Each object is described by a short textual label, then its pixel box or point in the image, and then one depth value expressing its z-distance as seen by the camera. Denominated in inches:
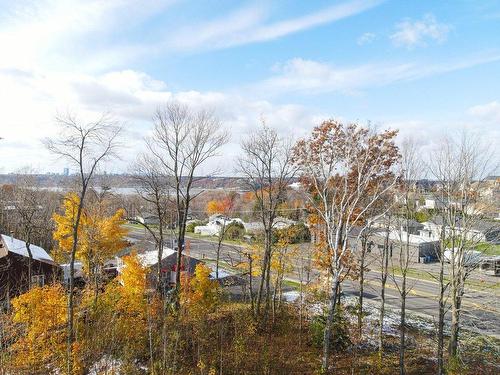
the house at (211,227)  2644.2
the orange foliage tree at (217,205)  3026.6
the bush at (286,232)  1064.0
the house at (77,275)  1230.9
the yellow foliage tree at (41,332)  554.6
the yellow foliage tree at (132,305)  698.2
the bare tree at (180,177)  866.8
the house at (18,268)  1033.5
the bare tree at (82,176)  586.6
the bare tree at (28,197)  1480.1
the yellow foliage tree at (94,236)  1074.7
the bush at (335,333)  769.6
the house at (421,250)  1831.9
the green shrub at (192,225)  2878.9
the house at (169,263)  1077.8
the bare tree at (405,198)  639.1
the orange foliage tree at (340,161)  558.9
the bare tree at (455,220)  611.2
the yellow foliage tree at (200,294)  844.9
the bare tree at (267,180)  881.5
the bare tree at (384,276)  656.1
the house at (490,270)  1522.3
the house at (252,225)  2125.4
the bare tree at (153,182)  864.0
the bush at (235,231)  2250.5
